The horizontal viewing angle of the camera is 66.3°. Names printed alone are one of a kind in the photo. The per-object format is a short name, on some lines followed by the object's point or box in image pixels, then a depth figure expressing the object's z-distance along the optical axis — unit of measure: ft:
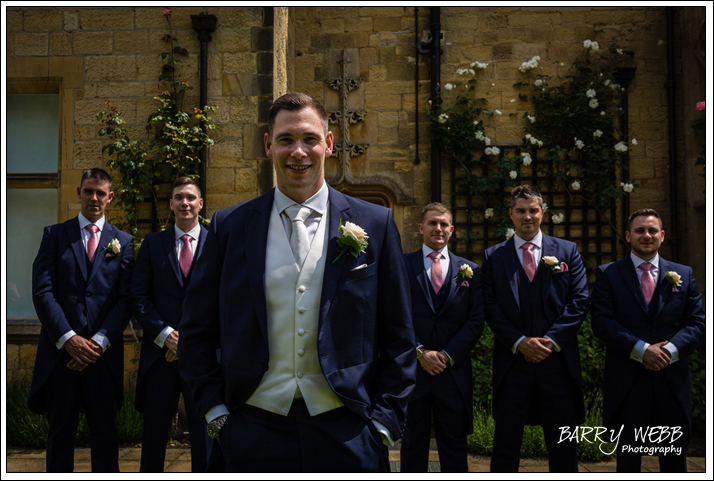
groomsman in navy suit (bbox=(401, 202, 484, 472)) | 11.17
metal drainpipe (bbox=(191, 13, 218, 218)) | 17.33
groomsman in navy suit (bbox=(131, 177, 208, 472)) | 10.89
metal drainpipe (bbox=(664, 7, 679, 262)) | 20.54
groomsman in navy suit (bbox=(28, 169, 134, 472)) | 11.03
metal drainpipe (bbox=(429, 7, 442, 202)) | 20.96
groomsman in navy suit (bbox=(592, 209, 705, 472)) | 10.68
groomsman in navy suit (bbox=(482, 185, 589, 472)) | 10.94
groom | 5.75
